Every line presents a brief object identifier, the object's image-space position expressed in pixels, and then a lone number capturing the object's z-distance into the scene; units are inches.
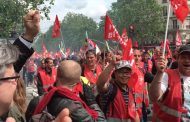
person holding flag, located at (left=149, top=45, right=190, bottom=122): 153.9
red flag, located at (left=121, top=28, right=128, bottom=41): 362.1
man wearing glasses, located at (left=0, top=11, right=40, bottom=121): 75.2
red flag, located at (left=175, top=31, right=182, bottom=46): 804.1
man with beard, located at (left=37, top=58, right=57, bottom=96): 315.9
